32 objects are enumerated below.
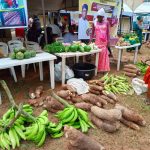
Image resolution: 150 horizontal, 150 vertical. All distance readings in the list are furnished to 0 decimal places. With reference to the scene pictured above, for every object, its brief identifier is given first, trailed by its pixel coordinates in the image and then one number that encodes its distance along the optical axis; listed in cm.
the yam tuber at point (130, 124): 278
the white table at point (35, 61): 324
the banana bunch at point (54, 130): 254
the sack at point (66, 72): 412
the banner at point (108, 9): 551
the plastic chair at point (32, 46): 445
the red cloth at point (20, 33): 638
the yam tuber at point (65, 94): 336
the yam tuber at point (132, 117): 279
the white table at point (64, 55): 386
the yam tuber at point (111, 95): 355
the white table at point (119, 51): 500
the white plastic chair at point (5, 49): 417
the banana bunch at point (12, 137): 232
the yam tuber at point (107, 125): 265
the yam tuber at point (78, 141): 211
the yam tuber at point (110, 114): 258
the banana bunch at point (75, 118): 263
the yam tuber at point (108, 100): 349
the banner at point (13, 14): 359
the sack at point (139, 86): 386
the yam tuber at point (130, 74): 470
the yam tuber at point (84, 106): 309
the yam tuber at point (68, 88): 356
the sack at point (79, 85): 370
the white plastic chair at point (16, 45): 444
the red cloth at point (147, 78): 346
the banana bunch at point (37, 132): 235
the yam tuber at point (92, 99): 325
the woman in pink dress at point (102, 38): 453
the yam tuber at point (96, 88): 370
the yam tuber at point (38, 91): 359
